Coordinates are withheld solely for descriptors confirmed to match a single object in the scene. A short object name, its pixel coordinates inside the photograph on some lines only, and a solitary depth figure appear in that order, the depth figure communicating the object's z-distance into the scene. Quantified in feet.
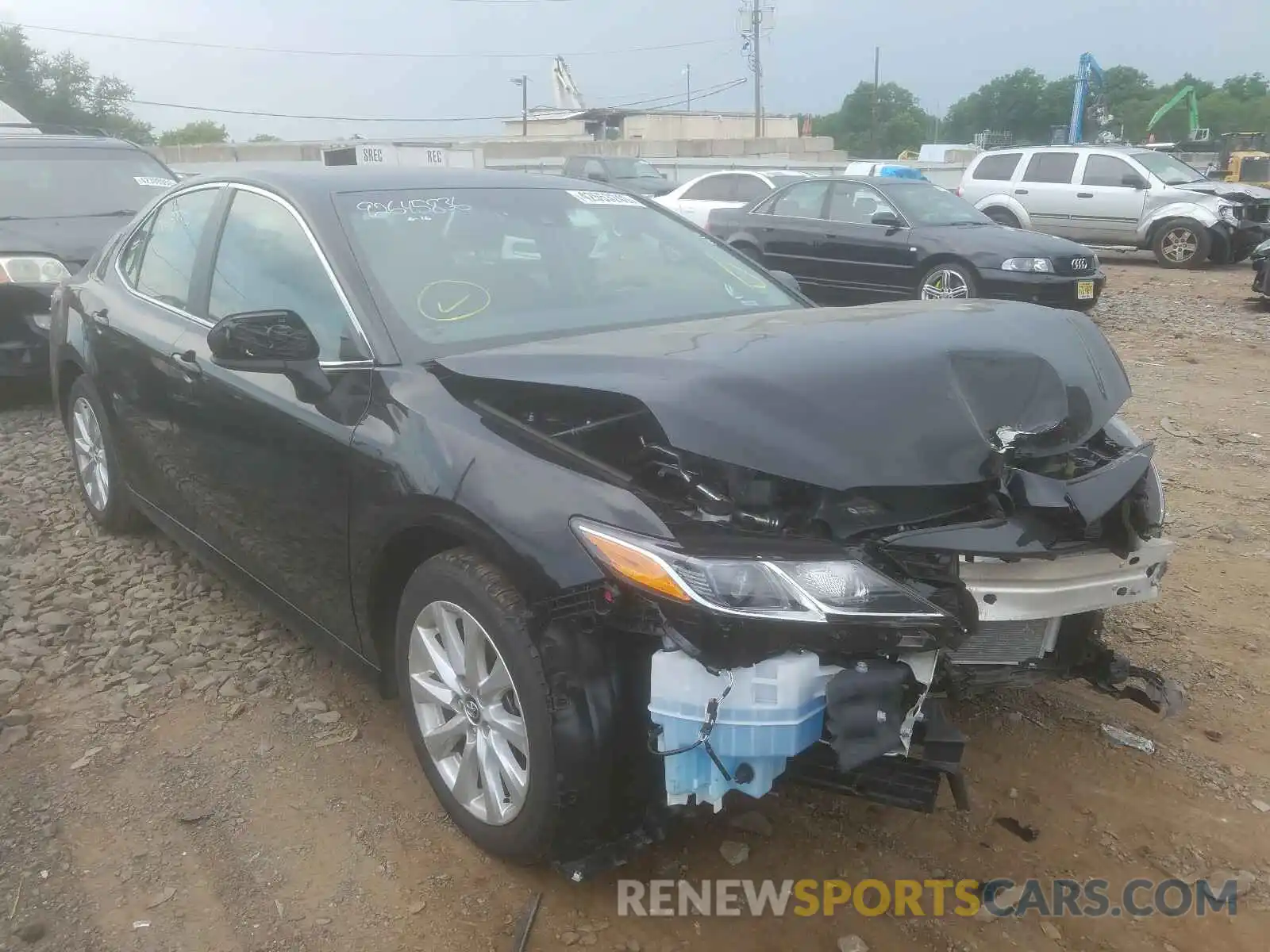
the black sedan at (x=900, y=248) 31.71
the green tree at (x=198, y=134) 230.89
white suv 48.83
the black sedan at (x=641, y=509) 6.68
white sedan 49.85
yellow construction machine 82.64
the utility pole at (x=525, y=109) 234.38
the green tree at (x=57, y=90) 171.12
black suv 21.49
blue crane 128.16
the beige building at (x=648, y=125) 197.57
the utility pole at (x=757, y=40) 190.19
